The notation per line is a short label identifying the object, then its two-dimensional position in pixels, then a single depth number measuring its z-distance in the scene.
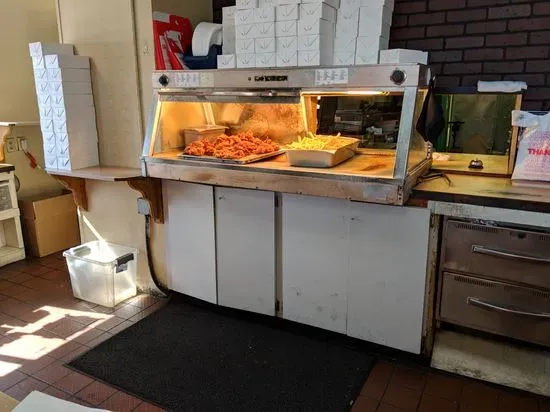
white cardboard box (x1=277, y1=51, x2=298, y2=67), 2.32
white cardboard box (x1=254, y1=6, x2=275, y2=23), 2.34
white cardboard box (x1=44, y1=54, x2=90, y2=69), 2.85
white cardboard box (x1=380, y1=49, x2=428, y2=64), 2.26
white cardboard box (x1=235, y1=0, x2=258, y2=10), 2.38
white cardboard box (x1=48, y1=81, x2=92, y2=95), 2.89
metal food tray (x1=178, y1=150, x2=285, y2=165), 2.41
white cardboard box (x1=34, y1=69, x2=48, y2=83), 2.95
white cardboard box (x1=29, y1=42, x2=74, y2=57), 2.90
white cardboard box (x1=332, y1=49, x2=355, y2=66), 2.32
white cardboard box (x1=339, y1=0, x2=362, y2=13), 2.29
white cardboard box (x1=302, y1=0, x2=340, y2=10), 2.22
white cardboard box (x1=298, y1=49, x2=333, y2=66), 2.26
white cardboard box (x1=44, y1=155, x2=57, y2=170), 3.11
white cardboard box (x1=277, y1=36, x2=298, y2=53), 2.31
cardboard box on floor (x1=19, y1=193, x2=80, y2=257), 3.94
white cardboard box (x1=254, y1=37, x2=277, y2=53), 2.37
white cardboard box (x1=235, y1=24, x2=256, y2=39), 2.40
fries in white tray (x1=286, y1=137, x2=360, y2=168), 2.29
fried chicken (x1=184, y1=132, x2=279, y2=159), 2.54
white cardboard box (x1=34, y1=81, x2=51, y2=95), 2.97
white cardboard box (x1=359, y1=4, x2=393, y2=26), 2.24
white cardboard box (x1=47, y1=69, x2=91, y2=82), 2.87
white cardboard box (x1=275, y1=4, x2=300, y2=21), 2.28
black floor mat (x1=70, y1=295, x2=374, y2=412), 2.14
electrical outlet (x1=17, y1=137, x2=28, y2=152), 4.07
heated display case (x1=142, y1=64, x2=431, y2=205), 2.05
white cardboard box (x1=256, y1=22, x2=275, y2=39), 2.36
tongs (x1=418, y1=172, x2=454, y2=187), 2.29
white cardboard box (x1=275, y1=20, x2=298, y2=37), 2.30
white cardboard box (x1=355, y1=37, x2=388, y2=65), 2.26
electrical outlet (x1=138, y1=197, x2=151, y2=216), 2.96
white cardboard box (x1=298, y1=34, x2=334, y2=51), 2.25
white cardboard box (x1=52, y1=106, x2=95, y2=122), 2.93
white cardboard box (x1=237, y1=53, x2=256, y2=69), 2.43
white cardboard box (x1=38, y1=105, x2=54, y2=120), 3.00
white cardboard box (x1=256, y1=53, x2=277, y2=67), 2.38
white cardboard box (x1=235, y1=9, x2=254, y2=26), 2.39
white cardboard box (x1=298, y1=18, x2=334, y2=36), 2.23
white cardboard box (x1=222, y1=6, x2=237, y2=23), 2.60
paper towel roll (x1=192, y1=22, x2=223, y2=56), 2.80
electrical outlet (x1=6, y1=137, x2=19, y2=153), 3.99
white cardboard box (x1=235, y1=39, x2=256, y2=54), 2.42
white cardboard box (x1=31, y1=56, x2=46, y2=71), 2.93
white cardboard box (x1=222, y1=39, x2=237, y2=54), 2.65
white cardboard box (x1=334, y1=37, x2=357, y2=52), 2.31
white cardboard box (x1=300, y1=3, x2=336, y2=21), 2.21
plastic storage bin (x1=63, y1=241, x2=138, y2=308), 3.01
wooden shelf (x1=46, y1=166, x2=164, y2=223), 2.75
